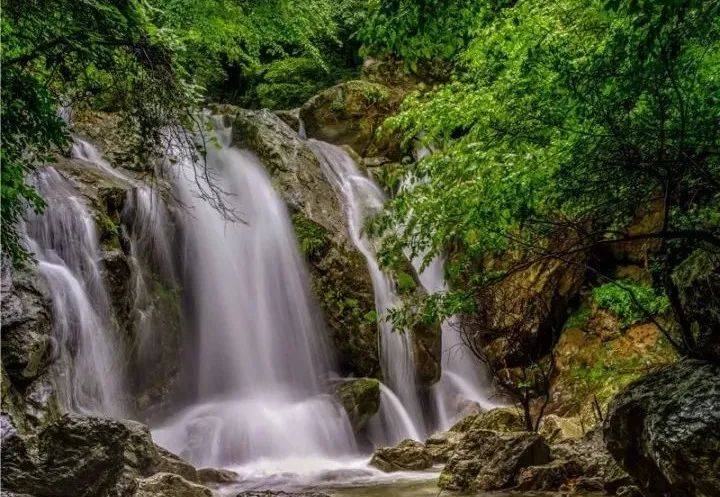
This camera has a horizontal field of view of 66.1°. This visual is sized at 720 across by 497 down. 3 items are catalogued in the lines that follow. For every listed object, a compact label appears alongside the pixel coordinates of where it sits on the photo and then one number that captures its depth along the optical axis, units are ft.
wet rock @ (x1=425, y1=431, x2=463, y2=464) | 27.53
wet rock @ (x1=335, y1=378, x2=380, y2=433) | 33.78
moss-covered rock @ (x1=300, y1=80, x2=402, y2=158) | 61.18
